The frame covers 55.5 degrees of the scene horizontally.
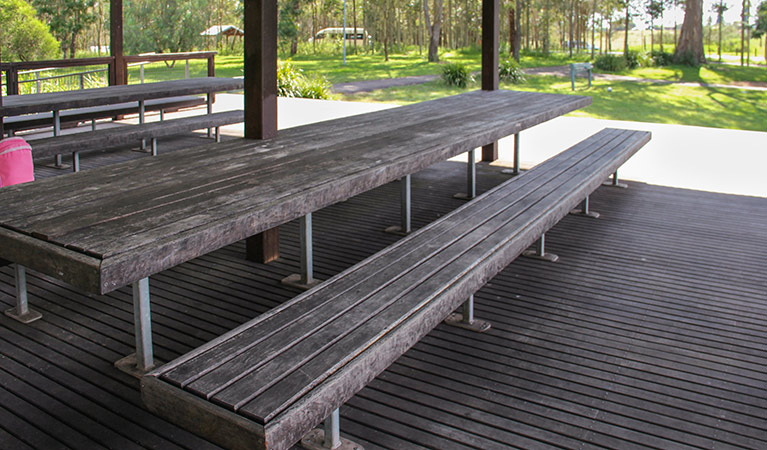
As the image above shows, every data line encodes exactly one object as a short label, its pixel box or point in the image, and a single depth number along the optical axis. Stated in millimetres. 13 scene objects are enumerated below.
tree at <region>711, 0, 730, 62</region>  31141
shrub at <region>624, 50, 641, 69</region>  22969
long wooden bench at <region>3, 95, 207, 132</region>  6456
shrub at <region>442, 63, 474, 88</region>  16922
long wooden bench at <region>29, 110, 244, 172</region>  5047
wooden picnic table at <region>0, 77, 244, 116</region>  5289
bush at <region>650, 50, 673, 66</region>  23766
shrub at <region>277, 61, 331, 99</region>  12962
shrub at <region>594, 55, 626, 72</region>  22453
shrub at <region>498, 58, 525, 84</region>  17703
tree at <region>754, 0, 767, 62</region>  27984
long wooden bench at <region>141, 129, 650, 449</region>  1809
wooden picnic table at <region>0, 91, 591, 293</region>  2121
